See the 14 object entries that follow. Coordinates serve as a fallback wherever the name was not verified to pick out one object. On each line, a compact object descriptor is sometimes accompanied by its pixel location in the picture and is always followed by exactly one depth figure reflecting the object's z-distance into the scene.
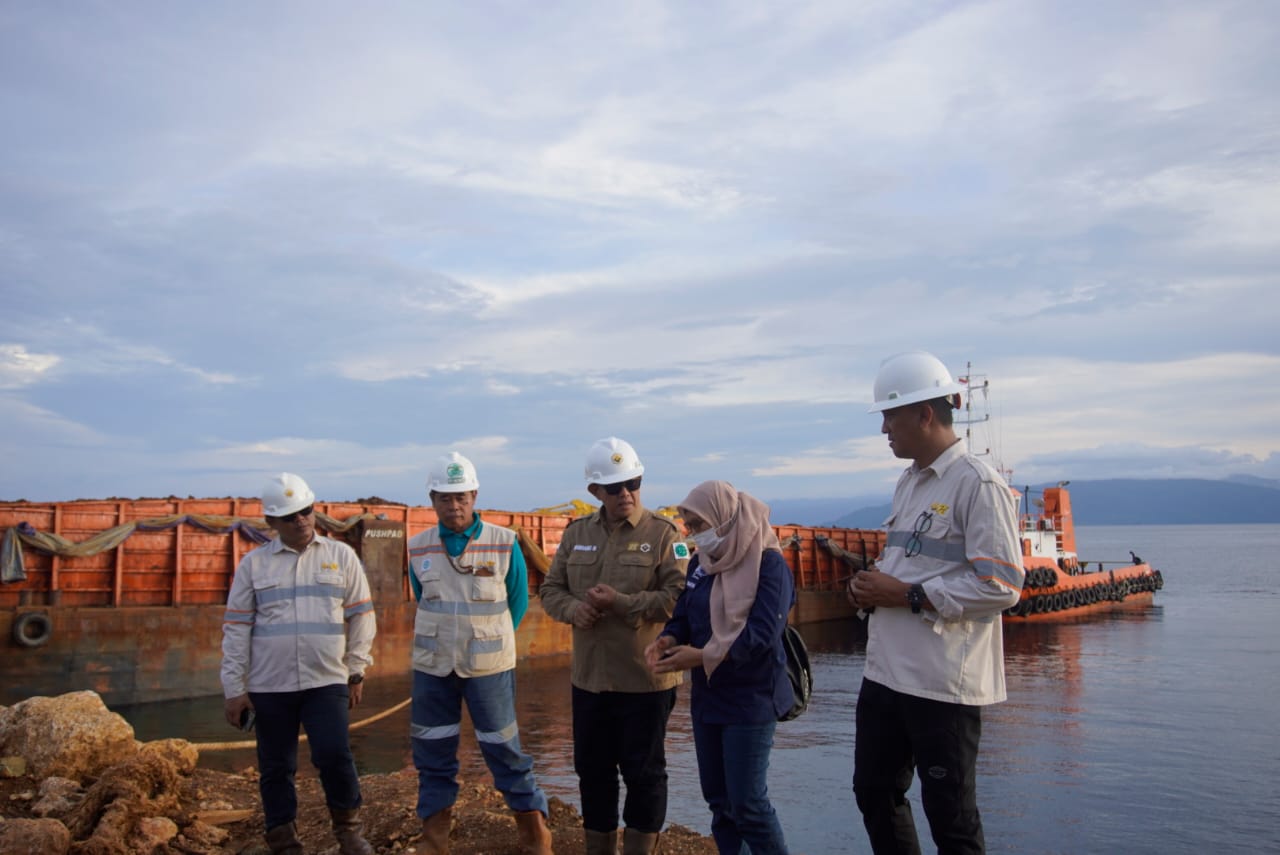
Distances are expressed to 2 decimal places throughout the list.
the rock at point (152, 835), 4.81
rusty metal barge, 13.25
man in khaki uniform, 4.36
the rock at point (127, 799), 4.92
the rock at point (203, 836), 5.06
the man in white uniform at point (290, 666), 4.68
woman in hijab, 3.70
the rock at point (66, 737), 6.27
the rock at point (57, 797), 5.52
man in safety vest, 4.63
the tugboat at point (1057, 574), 29.91
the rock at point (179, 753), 6.64
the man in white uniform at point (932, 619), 3.07
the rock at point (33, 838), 4.35
